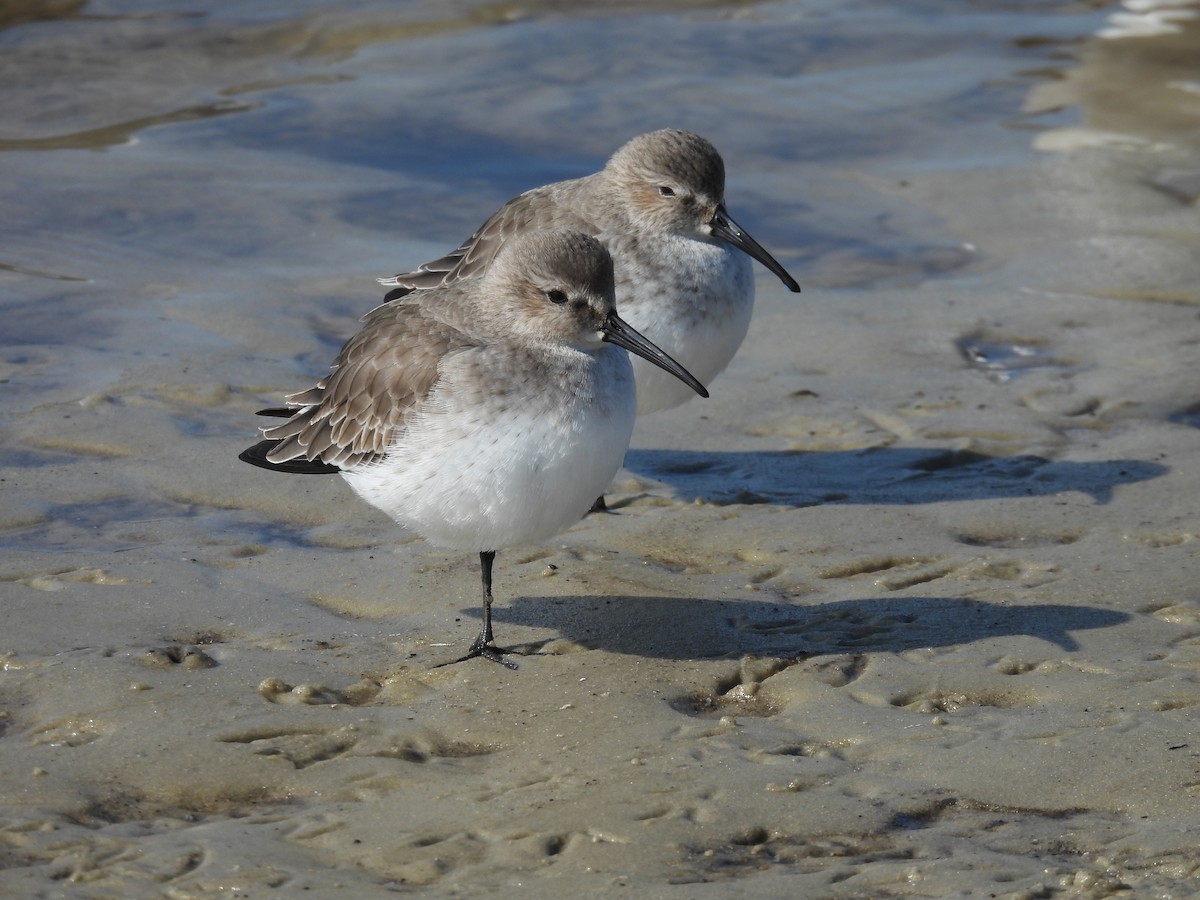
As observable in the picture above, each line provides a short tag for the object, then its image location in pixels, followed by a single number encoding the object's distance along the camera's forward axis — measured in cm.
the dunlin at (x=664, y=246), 1520
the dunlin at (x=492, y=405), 1123
